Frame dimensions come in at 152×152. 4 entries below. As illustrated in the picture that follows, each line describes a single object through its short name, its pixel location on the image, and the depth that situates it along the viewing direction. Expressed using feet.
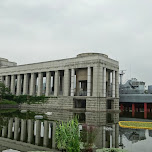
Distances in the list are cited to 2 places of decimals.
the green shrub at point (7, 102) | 177.74
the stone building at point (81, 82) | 158.28
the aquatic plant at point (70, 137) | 33.12
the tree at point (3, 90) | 197.67
